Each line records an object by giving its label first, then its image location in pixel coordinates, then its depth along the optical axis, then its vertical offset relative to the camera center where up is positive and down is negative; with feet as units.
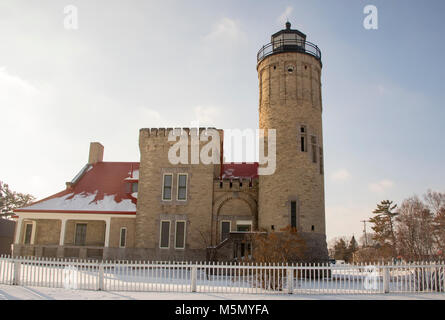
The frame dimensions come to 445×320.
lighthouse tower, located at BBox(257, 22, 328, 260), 68.49 +19.38
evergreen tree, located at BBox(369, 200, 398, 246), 172.45 +7.89
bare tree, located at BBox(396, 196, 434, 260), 112.60 +2.25
